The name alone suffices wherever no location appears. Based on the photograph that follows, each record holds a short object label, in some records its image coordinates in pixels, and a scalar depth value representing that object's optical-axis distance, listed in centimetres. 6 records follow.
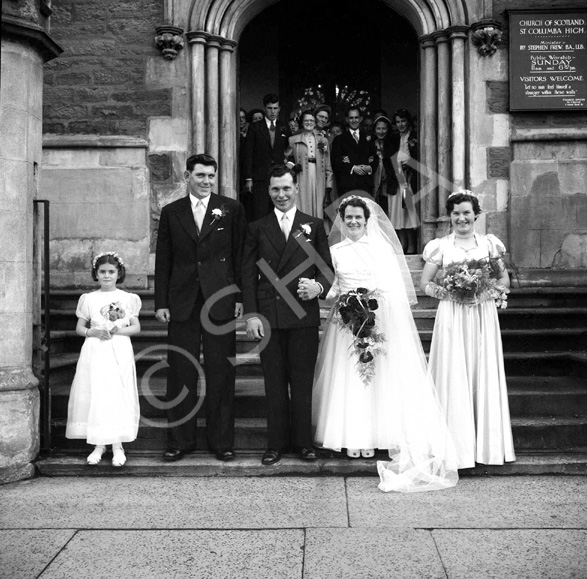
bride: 469
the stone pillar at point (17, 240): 479
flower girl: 483
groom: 492
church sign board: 781
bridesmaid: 475
